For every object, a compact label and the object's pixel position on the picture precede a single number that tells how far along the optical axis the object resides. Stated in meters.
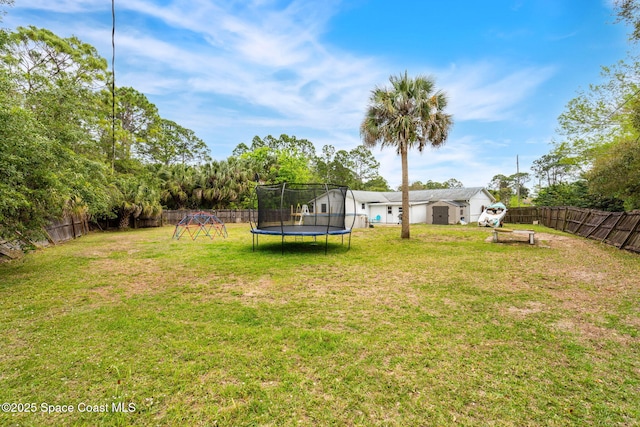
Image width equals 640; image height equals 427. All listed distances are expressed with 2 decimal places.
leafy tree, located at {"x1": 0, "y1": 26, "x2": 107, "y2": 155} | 6.25
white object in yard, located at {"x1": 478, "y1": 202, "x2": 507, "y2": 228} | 17.34
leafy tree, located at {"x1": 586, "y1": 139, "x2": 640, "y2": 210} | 8.34
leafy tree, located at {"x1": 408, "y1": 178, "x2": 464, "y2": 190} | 45.51
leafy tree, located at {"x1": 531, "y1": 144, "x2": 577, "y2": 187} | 43.76
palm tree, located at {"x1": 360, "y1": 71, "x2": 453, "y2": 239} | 10.42
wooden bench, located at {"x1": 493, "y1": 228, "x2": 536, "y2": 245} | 9.13
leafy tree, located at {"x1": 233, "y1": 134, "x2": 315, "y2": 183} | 27.60
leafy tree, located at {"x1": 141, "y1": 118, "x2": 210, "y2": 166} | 23.72
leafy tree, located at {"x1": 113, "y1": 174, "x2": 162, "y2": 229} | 15.23
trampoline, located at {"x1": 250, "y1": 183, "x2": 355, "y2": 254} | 8.41
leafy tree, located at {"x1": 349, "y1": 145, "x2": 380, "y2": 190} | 41.50
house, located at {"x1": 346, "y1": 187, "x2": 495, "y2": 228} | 21.31
